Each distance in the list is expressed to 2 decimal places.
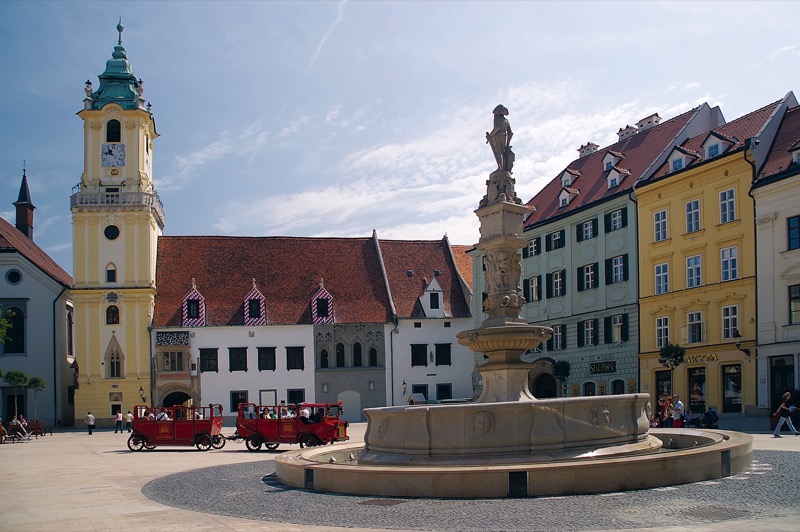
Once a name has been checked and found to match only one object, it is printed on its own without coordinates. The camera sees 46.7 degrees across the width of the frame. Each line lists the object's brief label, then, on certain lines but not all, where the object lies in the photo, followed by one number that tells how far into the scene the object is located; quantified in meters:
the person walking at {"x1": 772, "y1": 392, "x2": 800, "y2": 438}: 25.88
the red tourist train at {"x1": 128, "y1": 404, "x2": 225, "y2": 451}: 31.55
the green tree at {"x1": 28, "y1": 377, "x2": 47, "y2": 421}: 50.66
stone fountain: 13.66
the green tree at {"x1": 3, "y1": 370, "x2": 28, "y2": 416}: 49.47
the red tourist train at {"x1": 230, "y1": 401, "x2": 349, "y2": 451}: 29.11
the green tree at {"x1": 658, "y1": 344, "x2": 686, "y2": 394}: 39.12
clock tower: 56.19
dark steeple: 74.44
